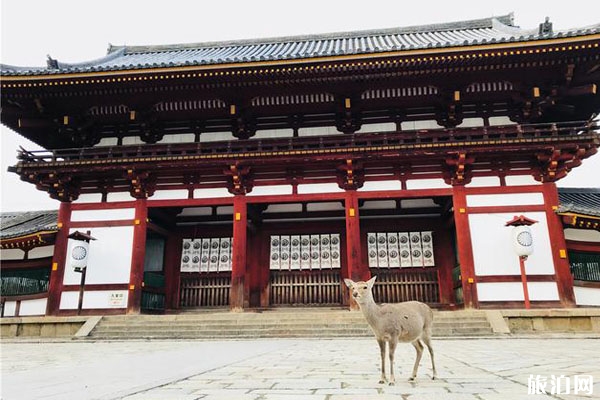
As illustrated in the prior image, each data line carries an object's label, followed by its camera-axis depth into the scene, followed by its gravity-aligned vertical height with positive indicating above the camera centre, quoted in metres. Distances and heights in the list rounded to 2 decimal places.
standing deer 3.82 -0.31
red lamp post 10.94 +1.19
